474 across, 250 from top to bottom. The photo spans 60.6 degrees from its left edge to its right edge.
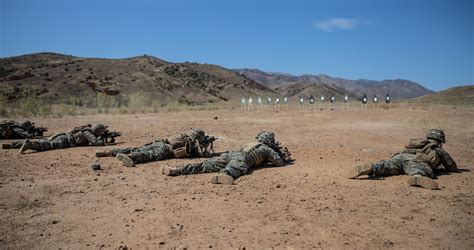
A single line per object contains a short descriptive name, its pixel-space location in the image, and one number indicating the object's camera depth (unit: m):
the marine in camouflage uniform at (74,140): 11.30
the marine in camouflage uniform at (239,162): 7.87
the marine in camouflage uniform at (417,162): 7.61
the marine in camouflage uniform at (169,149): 9.63
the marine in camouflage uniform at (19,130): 13.68
